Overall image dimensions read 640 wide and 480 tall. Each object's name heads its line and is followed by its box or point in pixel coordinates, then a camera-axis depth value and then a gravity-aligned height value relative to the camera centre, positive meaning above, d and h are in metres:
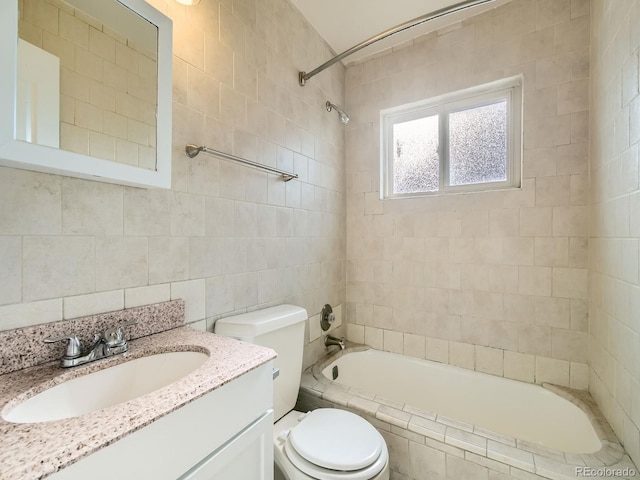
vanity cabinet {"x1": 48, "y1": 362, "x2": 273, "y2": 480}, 0.55 -0.47
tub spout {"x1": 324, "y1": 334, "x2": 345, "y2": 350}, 2.10 -0.74
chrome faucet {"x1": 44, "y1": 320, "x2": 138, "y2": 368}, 0.81 -0.32
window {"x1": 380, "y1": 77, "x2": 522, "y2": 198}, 1.89 +0.72
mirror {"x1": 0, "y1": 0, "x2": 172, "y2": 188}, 0.73 +0.46
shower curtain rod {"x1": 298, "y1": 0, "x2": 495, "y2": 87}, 1.37 +1.11
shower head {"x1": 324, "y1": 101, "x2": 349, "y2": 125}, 2.07 +0.96
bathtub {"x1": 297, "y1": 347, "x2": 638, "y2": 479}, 1.16 -0.90
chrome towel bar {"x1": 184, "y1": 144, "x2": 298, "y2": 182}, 1.20 +0.39
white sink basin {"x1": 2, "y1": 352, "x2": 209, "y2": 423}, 0.68 -0.42
